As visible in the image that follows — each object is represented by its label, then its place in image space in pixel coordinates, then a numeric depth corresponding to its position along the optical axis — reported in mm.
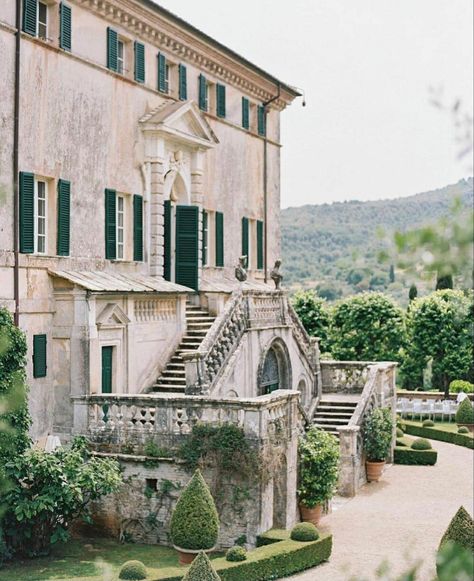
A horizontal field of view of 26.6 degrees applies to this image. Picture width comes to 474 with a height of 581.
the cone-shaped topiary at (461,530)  18141
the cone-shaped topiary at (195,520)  18250
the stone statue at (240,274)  25592
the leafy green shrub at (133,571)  16500
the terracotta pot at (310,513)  21766
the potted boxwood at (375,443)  27875
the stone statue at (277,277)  28745
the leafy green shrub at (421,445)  31062
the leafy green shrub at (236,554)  17938
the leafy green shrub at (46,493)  17359
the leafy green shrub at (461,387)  44750
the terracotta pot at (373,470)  27812
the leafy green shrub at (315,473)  21656
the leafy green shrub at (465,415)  39156
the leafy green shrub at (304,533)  19266
